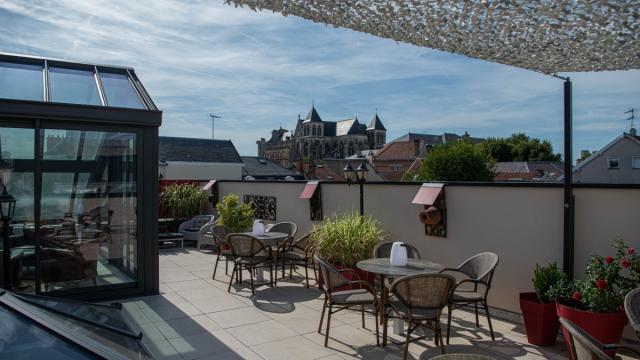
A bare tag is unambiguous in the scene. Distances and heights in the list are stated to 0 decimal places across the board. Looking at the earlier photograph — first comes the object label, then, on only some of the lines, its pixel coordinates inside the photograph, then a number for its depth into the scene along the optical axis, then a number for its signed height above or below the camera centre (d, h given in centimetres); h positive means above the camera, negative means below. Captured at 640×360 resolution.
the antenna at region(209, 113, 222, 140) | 4278 +521
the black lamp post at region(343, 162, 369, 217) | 642 +5
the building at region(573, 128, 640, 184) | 3834 +163
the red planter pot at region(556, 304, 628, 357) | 350 -111
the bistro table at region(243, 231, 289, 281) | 629 -86
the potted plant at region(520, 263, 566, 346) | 404 -117
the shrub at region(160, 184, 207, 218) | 1060 -56
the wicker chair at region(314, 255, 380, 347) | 411 -109
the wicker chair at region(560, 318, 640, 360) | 219 -82
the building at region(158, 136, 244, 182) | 3317 +142
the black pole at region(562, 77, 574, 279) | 431 -30
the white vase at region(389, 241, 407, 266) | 443 -75
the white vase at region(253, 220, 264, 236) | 659 -75
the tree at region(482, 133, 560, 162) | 5603 +373
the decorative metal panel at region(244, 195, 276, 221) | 894 -58
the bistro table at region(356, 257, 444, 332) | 412 -85
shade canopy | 329 +122
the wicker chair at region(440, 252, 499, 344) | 416 -94
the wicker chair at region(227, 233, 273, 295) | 593 -97
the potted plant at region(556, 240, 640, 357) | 352 -93
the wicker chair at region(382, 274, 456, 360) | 364 -95
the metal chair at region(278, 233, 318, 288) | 637 -109
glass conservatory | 490 -5
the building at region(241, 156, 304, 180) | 4406 +87
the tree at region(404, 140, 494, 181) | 3909 +128
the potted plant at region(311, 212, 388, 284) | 550 -79
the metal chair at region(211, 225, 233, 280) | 676 -89
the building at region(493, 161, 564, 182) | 4819 +102
